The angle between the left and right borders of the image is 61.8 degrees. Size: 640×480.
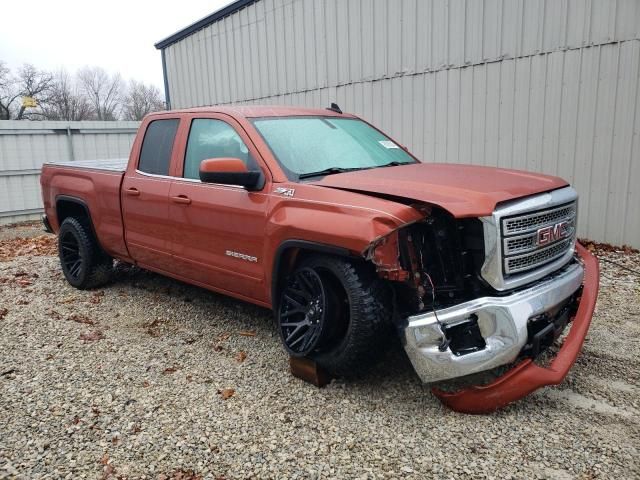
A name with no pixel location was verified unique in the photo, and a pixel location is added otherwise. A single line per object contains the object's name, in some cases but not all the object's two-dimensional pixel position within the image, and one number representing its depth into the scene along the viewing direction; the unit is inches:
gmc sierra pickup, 116.9
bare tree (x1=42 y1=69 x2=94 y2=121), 1325.0
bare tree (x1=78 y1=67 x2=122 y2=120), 1430.9
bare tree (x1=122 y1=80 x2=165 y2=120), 1432.1
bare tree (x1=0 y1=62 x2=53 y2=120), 1217.4
